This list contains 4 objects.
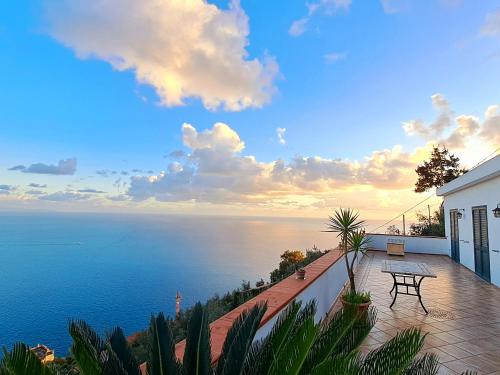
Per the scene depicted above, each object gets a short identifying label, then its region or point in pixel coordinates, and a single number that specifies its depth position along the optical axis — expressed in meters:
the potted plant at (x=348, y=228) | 6.06
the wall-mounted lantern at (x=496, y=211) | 7.33
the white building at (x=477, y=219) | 7.74
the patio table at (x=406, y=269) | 5.71
